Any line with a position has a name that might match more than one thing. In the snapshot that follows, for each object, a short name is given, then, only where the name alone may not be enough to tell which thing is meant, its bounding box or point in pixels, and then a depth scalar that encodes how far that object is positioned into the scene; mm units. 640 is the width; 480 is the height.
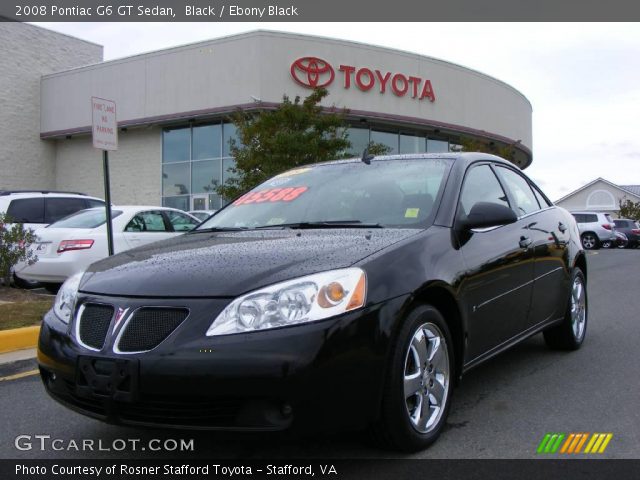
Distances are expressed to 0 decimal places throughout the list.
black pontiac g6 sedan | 2453
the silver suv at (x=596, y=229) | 27531
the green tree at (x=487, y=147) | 25070
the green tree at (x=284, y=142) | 14352
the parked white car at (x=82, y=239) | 8586
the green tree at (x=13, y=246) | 8203
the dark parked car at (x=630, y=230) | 31562
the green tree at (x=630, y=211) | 56169
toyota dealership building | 23172
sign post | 7270
